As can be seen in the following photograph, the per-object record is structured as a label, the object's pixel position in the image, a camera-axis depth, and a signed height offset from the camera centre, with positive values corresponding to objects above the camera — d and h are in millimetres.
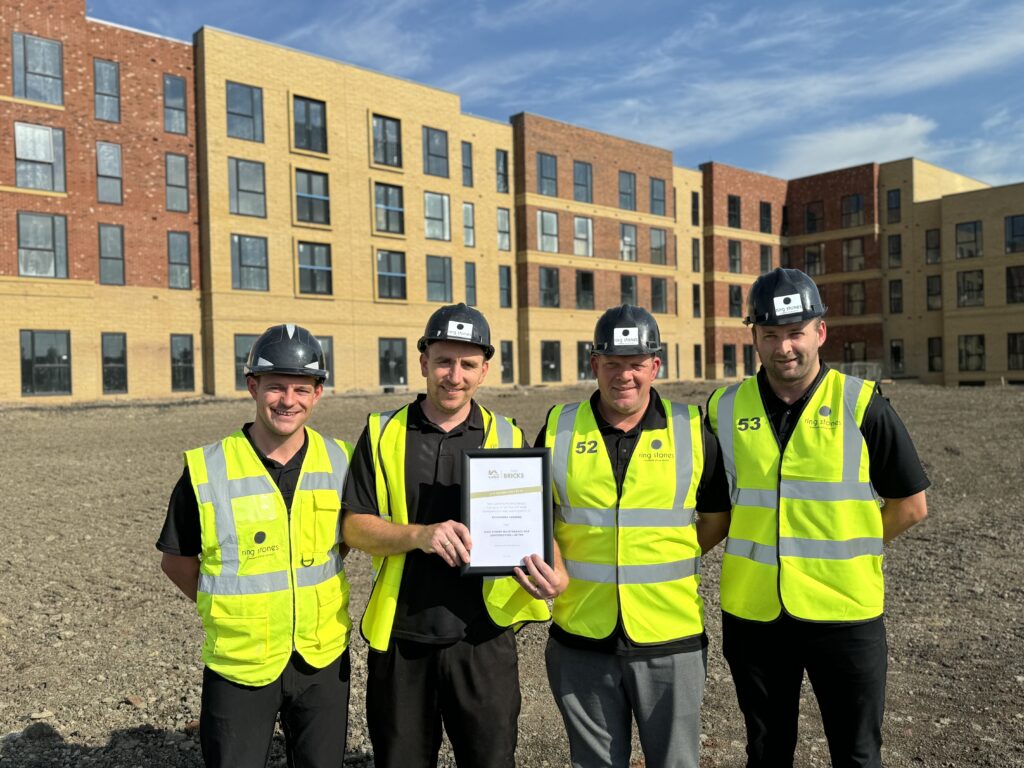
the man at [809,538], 3361 -746
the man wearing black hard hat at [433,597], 3283 -954
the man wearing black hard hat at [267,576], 3160 -831
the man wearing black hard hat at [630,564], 3318 -839
